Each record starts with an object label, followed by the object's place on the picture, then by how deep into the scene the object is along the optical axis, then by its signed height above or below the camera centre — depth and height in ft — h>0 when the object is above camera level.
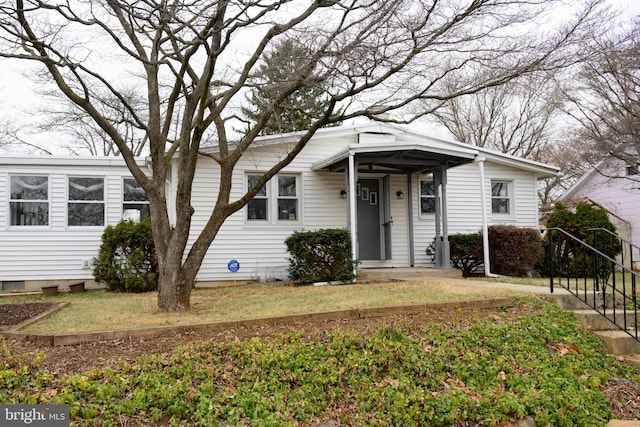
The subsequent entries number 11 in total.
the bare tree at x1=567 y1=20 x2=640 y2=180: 27.14 +8.74
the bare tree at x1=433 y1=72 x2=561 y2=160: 77.77 +17.80
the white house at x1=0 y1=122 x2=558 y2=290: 35.22 +2.39
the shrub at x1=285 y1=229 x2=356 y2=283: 31.32 -1.35
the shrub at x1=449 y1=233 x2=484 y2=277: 36.32 -1.45
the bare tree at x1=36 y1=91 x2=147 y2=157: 75.36 +15.98
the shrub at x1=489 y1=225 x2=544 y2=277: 35.81 -1.26
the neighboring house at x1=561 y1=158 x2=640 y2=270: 55.25 +3.74
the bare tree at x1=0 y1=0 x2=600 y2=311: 21.85 +8.69
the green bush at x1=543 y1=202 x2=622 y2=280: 36.29 +0.40
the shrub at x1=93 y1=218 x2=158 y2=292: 33.09 -1.67
